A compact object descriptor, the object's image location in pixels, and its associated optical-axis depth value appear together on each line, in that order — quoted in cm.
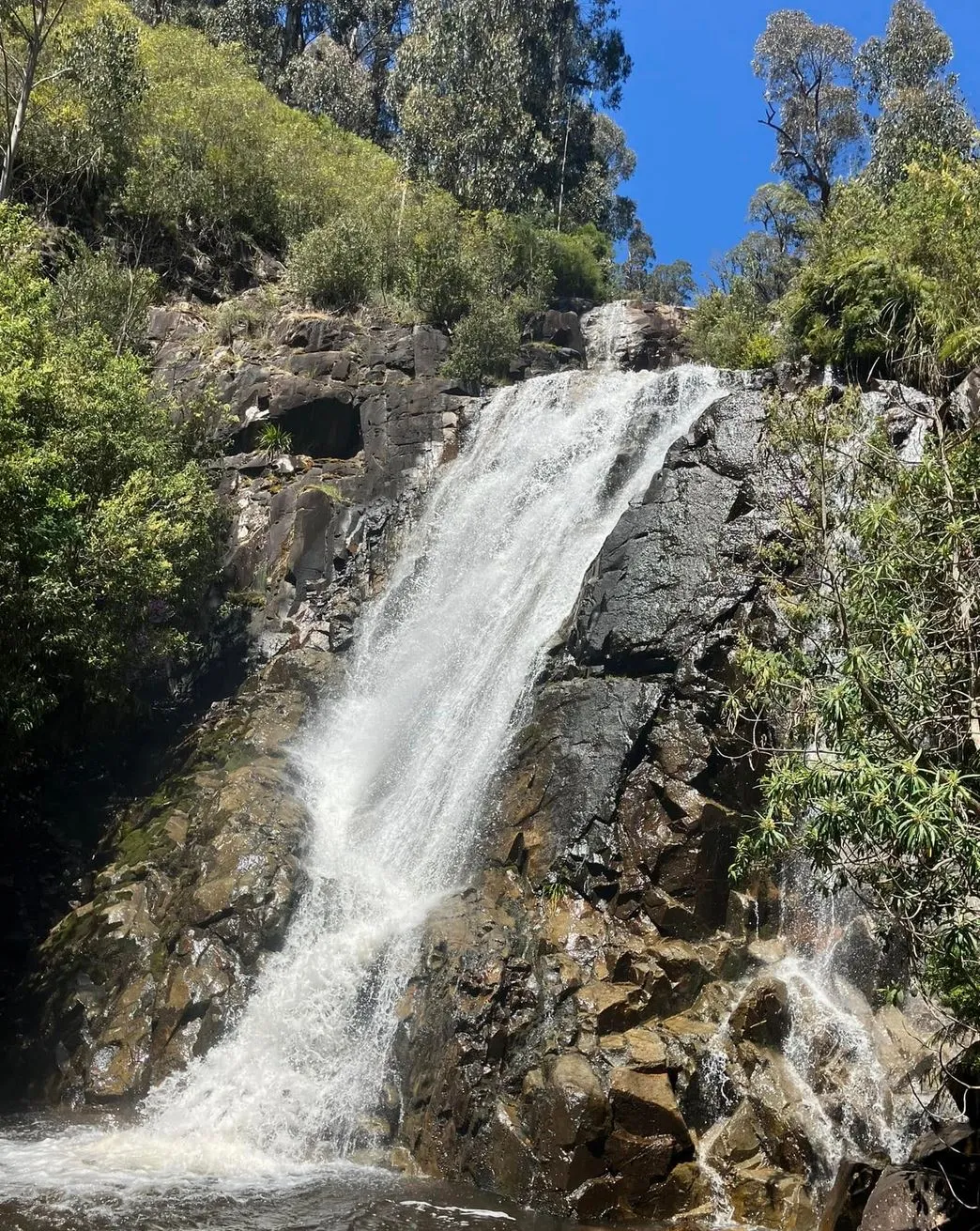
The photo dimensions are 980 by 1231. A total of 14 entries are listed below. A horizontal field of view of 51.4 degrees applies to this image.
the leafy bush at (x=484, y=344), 2962
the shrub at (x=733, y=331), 2717
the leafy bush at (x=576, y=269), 4078
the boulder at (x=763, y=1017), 1235
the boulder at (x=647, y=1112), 1130
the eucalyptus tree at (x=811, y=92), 4216
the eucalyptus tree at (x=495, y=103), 4134
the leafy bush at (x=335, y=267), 3288
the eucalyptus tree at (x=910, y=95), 3506
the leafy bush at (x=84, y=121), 3359
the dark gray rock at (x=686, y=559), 1634
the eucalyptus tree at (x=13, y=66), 2134
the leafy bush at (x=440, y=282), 3170
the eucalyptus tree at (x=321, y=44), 4869
